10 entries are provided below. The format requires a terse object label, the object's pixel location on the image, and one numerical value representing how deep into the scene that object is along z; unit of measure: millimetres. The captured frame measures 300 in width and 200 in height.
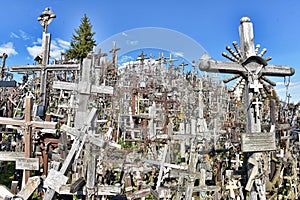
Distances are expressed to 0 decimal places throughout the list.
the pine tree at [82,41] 26969
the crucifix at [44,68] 7720
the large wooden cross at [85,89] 5430
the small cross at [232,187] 5148
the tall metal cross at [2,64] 10422
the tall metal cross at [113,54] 7895
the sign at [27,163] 4930
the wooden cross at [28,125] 5070
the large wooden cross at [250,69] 4336
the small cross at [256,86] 4332
